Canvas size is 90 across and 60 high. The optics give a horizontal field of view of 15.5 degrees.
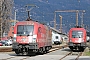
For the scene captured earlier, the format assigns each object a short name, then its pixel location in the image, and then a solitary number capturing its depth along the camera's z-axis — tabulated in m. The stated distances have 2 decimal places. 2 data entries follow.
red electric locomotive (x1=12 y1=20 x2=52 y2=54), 29.16
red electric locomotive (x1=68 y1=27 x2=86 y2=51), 39.50
